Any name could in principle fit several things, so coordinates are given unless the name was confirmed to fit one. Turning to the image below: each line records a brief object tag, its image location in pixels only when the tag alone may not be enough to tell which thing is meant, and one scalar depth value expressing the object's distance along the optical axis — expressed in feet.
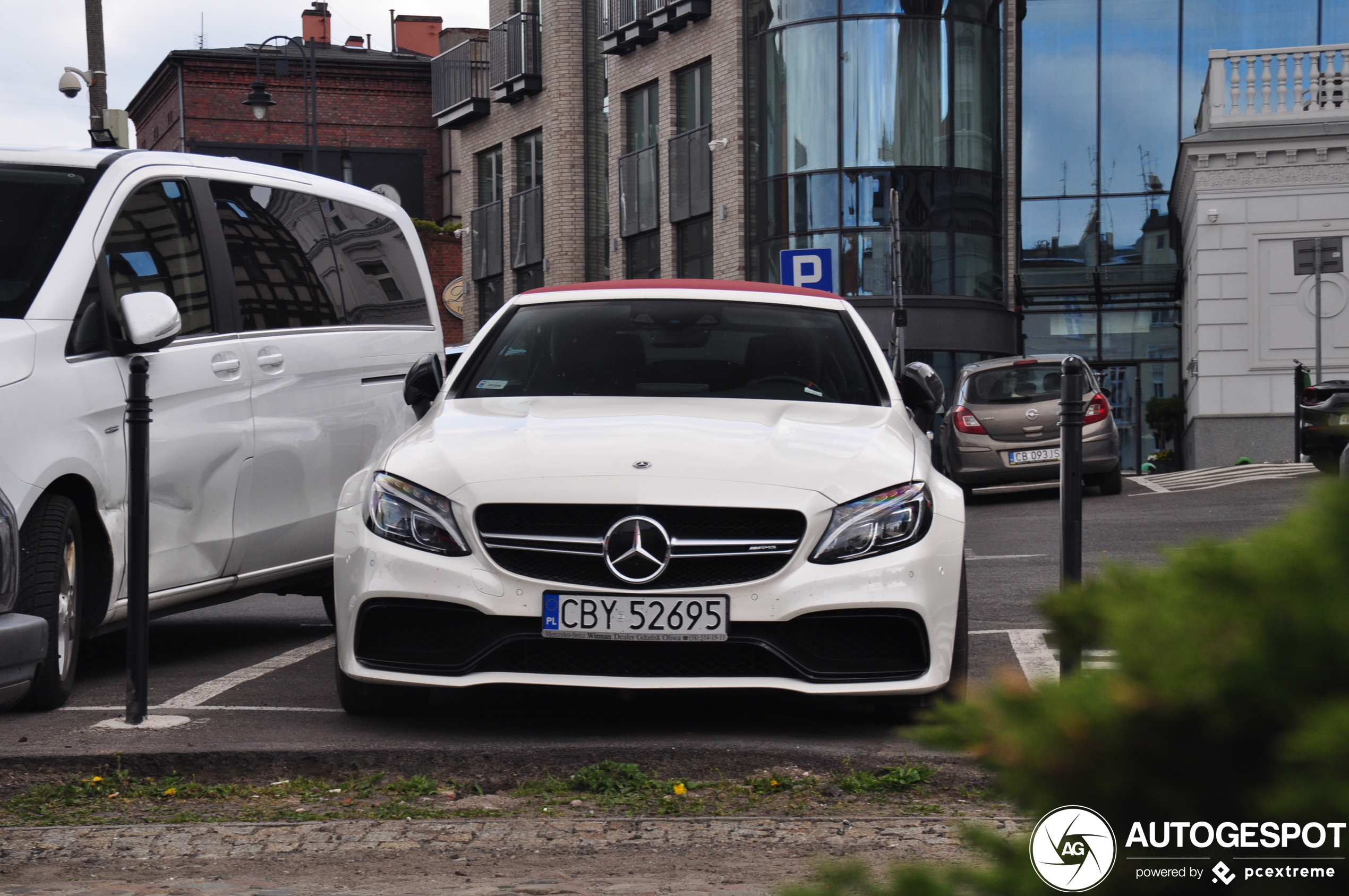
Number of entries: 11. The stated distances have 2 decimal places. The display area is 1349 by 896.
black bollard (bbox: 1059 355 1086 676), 18.74
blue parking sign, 63.82
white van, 19.33
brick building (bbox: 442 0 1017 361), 106.22
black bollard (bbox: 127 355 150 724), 18.01
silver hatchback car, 62.59
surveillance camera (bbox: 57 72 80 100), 77.66
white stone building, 90.48
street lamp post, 114.21
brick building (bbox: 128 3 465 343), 188.75
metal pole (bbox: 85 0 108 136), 69.62
